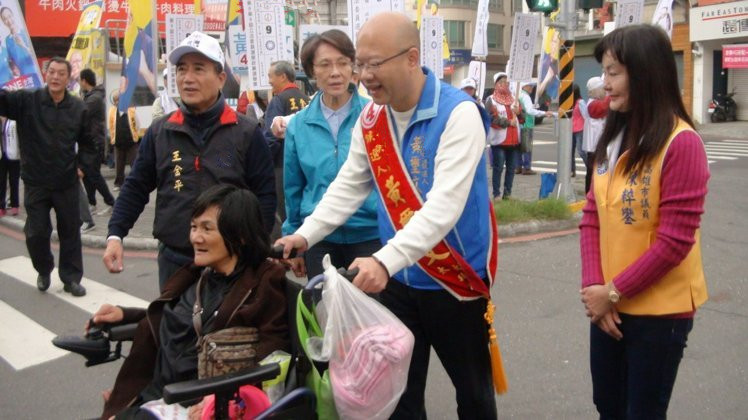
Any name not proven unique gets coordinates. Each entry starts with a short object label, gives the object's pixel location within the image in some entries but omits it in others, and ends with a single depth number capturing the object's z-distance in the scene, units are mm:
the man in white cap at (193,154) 3309
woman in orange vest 2271
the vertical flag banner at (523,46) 10602
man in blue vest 2451
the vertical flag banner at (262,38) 8602
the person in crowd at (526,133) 12453
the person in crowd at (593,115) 9531
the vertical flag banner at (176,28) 9773
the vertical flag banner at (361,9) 9039
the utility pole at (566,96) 9539
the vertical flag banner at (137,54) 11836
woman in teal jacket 3617
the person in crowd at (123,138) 12375
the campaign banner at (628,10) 10125
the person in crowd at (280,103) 5441
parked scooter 27031
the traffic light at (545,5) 9164
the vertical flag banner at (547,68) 17438
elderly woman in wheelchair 2643
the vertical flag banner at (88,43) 14359
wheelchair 2188
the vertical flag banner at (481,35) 14586
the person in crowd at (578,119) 11836
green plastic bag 2312
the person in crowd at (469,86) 11734
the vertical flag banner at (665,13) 11102
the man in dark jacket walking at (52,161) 6039
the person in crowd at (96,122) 8336
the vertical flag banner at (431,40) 10281
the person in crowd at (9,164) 10039
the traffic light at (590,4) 9352
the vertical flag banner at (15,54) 7055
